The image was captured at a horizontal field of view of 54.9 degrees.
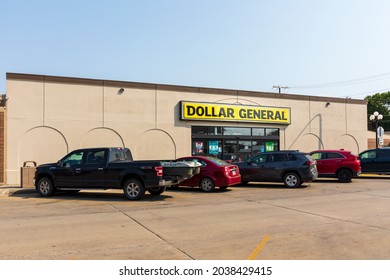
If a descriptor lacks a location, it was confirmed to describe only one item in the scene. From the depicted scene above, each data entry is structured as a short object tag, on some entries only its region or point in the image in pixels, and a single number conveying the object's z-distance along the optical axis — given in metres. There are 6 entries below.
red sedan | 14.98
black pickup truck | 12.63
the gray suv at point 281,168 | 16.44
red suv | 19.05
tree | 83.81
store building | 19.28
